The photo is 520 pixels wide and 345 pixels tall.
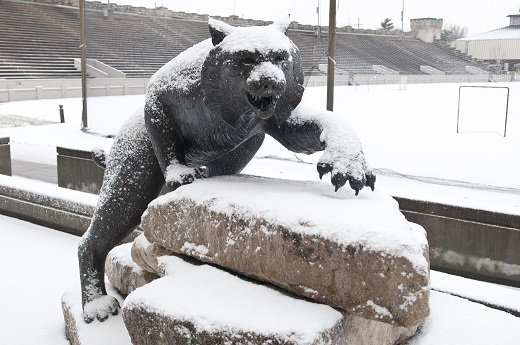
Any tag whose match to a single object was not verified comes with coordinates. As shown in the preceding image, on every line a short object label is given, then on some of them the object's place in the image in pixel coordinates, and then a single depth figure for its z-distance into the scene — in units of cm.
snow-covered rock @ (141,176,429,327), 124
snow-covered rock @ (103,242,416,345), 127
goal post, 542
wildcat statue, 157
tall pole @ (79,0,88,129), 759
